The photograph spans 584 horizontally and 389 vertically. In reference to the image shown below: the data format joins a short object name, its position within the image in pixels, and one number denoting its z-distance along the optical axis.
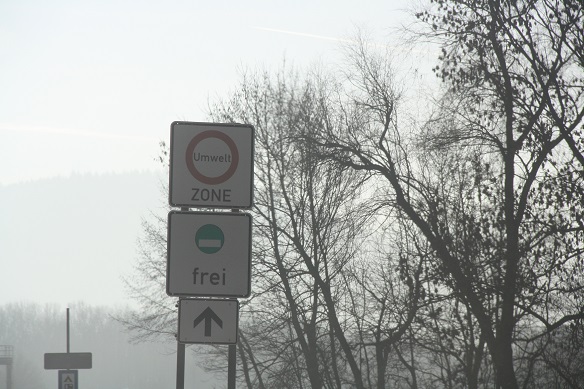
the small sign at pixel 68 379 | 60.19
